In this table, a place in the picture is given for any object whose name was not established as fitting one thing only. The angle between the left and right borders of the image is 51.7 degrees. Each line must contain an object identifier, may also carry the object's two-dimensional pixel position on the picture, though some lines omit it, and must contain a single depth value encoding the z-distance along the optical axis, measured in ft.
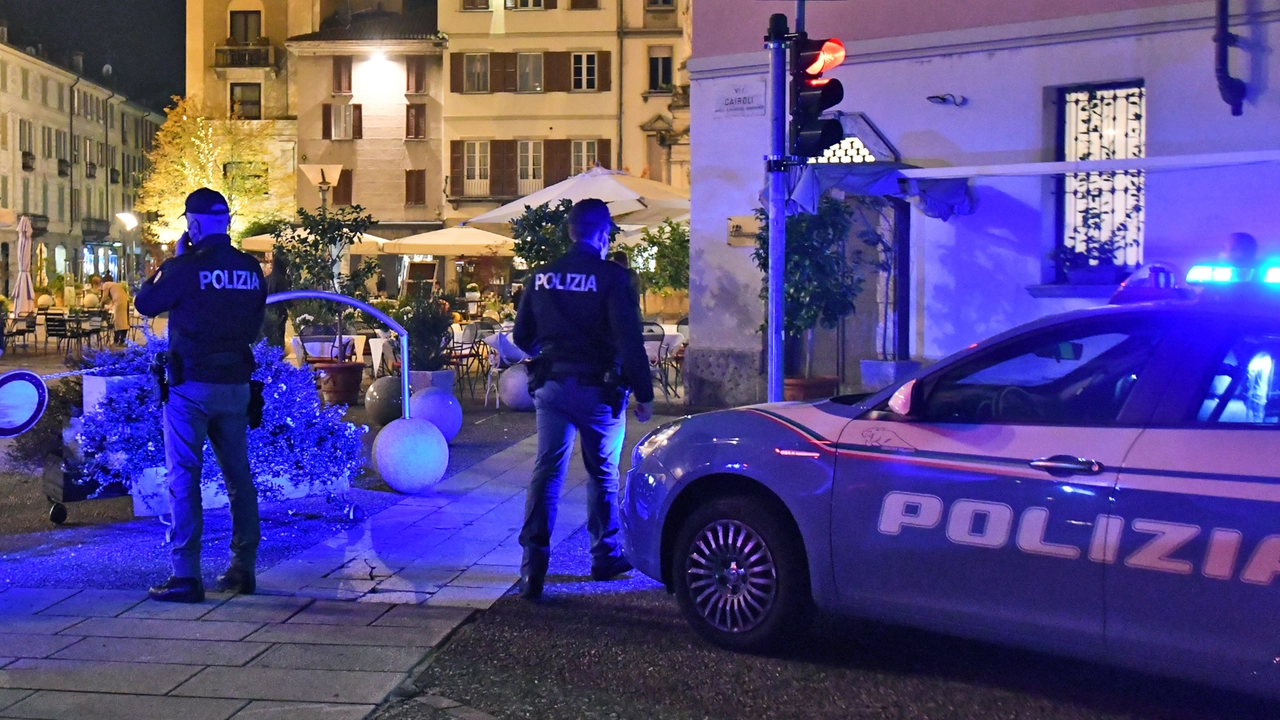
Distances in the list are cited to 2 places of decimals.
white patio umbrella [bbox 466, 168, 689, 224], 55.52
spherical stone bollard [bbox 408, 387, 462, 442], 35.76
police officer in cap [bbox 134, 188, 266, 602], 19.67
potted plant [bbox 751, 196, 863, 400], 42.70
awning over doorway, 38.04
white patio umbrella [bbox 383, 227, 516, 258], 81.76
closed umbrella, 90.33
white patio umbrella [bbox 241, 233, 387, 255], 83.71
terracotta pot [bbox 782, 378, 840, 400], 42.09
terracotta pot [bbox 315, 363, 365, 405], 46.83
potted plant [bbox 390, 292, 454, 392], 45.73
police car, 13.66
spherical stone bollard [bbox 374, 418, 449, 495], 29.32
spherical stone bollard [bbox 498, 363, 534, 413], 46.80
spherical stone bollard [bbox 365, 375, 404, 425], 40.73
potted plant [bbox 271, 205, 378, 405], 52.65
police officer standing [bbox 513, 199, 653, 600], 20.42
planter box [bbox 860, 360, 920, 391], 42.88
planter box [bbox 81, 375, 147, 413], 26.30
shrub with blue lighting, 25.61
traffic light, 26.07
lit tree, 157.38
